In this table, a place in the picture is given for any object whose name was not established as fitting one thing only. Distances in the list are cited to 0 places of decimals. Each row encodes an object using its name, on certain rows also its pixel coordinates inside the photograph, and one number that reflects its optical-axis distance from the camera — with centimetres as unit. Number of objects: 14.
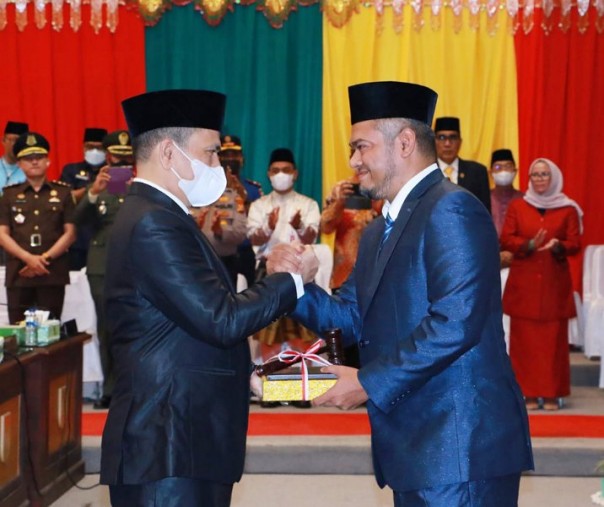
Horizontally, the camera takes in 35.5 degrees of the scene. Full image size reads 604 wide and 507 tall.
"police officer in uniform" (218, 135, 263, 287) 605
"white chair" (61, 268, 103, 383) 620
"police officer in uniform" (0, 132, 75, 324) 566
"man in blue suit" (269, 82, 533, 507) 201
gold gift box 212
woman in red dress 563
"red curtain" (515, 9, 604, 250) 775
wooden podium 386
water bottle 425
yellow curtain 775
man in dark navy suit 209
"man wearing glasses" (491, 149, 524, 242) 648
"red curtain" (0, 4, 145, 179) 795
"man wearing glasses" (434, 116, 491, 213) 598
